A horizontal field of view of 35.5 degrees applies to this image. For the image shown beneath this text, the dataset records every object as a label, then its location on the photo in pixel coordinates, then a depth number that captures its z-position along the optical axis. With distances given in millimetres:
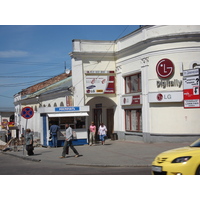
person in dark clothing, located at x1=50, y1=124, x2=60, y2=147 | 20828
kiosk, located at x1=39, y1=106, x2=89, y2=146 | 21453
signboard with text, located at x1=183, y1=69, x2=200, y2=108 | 17503
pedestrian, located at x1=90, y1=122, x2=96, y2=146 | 21531
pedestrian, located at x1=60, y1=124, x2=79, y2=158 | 15891
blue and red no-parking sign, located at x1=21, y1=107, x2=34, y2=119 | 17298
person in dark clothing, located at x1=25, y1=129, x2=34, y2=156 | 17109
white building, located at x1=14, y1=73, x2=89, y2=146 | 21500
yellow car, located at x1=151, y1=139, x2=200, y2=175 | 8008
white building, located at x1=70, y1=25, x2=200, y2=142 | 20000
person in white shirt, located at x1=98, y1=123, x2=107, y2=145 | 21875
